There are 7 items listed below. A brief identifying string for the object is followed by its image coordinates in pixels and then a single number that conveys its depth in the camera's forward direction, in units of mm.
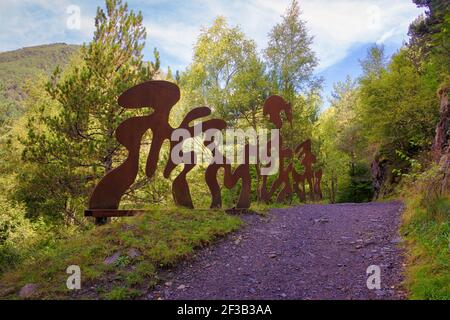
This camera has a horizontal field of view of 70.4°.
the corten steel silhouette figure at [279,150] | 10383
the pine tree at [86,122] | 7957
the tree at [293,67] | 16328
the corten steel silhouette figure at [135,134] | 5820
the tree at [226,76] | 15516
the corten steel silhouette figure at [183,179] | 6489
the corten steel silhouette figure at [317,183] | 15883
